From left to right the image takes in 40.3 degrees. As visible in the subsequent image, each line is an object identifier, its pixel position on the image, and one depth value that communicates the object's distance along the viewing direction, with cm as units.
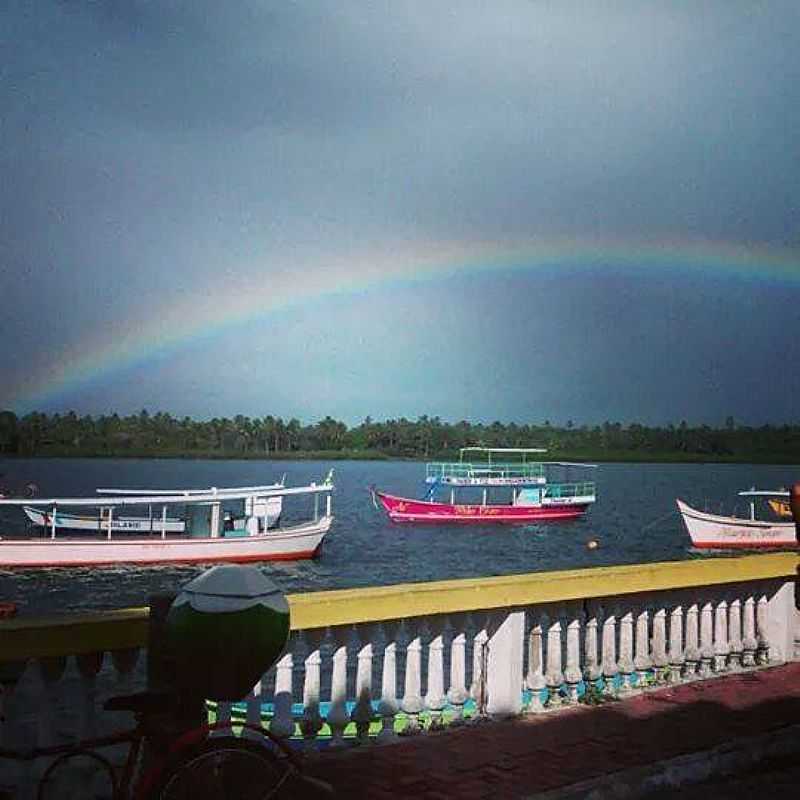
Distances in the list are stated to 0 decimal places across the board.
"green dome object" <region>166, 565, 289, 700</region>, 417
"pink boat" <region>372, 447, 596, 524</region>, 9069
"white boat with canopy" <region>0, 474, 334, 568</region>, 5188
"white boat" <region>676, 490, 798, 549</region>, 6209
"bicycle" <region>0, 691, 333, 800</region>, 432
